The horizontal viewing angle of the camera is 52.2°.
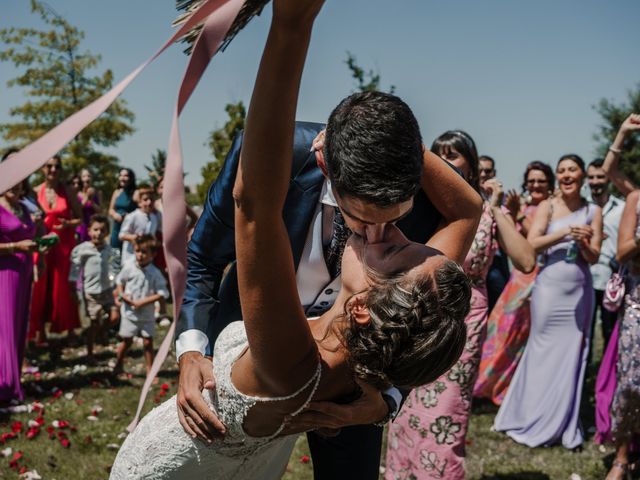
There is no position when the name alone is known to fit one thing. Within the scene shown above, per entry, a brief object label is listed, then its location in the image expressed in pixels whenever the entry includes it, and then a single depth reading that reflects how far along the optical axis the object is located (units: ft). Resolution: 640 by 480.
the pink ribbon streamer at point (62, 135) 3.62
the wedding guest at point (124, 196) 31.96
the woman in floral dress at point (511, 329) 20.74
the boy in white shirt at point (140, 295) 21.59
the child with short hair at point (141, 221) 28.22
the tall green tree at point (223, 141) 79.10
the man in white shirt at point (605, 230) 23.20
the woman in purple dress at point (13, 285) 18.72
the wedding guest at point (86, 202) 34.06
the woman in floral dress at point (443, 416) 12.23
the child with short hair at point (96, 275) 24.45
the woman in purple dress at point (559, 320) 17.84
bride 3.60
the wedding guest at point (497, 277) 19.94
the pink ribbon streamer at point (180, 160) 3.84
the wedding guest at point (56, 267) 26.63
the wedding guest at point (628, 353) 14.89
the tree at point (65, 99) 77.87
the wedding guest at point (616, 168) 15.49
